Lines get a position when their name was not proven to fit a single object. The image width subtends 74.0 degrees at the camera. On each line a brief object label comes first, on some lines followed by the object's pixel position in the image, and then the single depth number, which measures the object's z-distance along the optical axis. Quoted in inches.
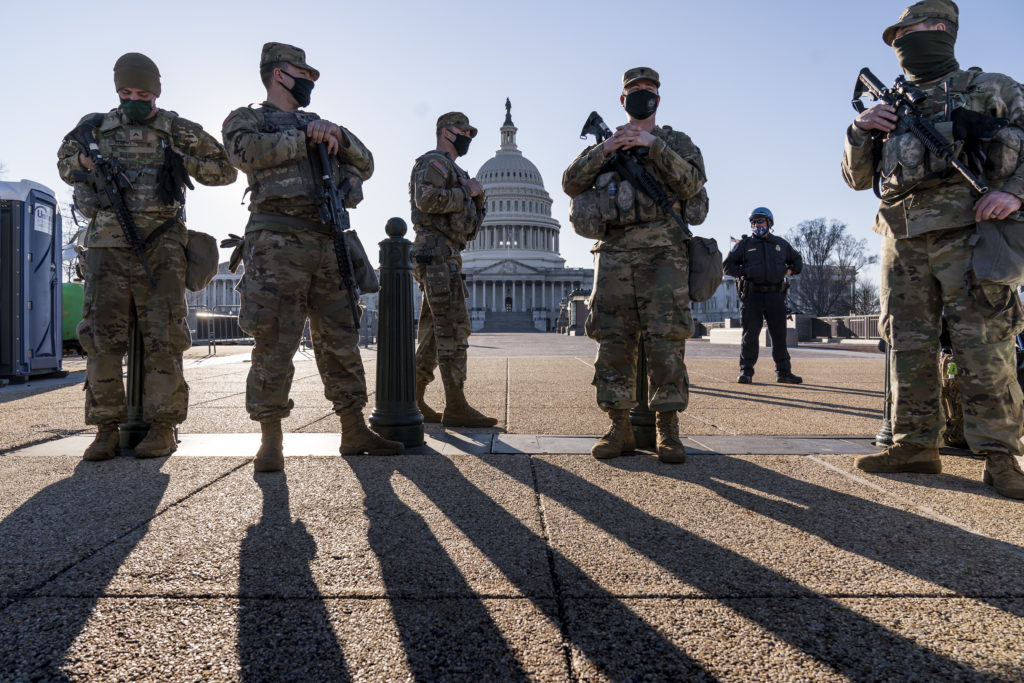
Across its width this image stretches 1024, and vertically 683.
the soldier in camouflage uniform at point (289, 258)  142.8
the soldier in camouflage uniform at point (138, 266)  154.5
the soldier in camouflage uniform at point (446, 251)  199.3
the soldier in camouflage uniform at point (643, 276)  149.0
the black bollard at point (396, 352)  166.1
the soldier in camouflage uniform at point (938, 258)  124.5
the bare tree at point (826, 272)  2212.1
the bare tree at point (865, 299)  2244.2
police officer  351.9
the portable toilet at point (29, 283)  339.0
